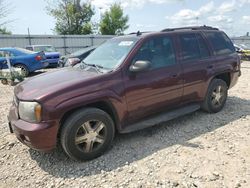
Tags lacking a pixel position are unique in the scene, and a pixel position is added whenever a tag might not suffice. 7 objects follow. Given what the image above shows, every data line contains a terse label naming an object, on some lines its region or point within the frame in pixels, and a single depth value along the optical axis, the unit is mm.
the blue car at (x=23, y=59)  8497
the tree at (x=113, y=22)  27825
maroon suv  2452
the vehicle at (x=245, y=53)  12235
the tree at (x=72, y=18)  25588
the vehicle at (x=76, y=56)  7717
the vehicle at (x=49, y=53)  11004
